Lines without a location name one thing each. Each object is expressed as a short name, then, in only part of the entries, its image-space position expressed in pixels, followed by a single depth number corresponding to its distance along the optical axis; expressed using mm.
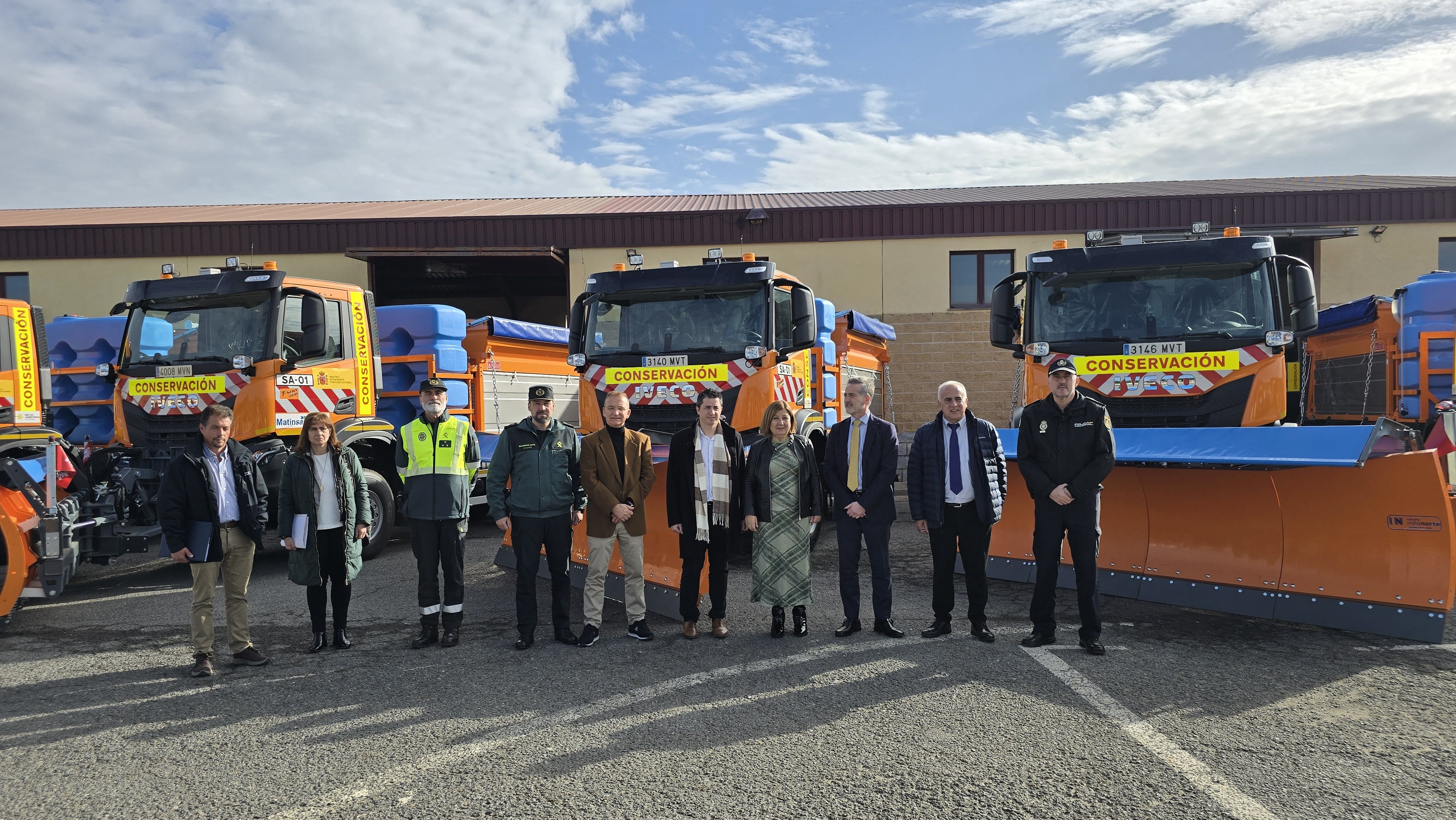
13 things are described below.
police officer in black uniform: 5402
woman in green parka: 5617
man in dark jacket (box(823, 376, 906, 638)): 5855
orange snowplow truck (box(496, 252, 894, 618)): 8070
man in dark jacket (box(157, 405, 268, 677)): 5180
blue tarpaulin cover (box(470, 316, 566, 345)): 11016
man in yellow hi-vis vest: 5879
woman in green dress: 5910
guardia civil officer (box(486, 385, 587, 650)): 5840
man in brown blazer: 5871
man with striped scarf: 5848
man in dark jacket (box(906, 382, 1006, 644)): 5664
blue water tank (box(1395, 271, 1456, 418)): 8023
